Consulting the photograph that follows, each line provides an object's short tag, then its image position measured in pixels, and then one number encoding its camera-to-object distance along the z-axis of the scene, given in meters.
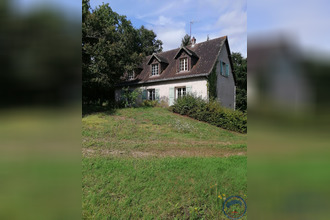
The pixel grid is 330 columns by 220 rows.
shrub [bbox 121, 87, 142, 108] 15.66
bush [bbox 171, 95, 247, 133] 10.64
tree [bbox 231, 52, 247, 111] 18.52
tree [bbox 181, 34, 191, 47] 26.75
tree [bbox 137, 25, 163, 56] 27.87
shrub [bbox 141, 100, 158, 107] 17.53
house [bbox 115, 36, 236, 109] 15.71
